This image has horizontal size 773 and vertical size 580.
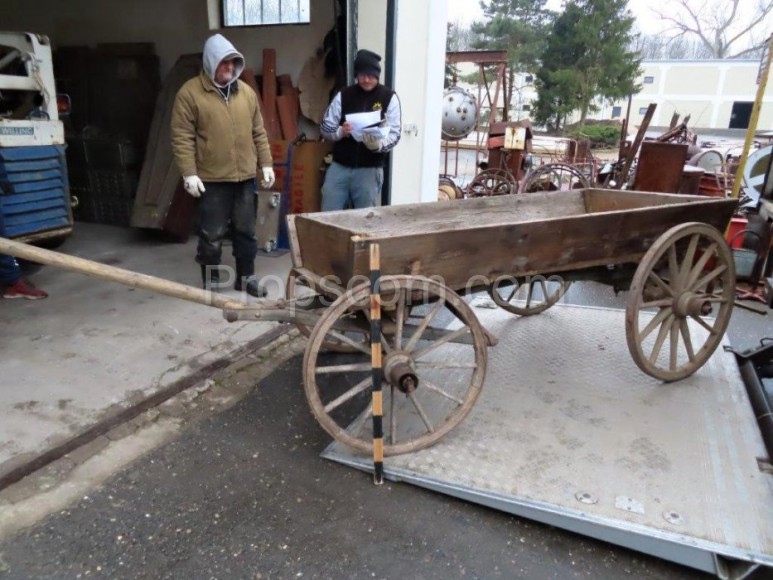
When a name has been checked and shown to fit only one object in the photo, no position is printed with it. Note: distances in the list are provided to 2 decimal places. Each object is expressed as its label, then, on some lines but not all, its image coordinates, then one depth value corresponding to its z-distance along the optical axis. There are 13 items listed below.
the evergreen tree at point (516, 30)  24.98
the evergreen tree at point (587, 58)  21.92
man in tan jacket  3.89
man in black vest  4.39
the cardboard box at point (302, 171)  5.64
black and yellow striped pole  2.28
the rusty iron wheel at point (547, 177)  8.73
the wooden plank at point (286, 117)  5.81
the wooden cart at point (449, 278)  2.43
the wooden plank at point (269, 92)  5.79
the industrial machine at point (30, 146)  4.16
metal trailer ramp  2.12
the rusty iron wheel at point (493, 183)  9.19
